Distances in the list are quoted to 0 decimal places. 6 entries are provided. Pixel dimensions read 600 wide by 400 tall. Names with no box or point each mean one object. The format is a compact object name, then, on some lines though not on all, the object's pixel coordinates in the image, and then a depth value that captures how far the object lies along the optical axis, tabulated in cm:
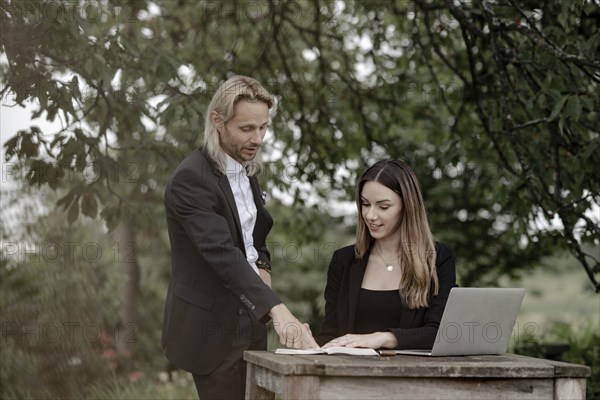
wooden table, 263
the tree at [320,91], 538
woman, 351
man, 344
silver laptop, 300
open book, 301
